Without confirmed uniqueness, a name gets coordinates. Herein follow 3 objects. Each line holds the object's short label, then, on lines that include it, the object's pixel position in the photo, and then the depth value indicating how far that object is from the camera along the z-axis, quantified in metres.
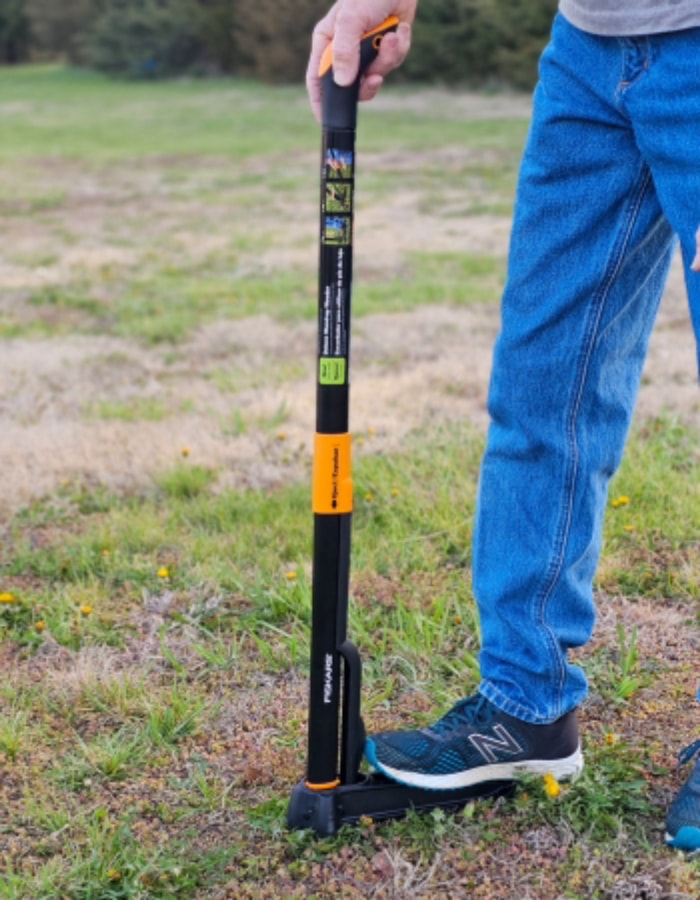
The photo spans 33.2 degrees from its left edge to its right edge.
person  1.94
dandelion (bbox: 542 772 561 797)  2.29
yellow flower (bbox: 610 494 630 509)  3.76
